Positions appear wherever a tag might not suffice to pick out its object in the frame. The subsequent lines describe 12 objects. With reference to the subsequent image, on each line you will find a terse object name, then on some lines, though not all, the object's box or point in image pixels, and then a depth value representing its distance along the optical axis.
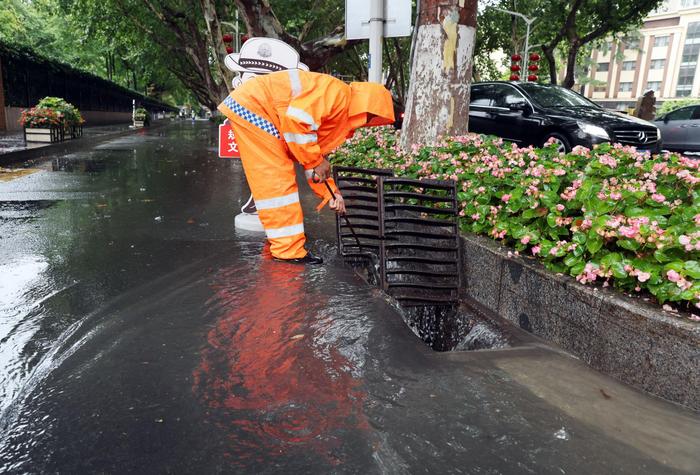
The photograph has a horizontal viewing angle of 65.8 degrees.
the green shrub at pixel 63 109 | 14.79
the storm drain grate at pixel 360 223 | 4.48
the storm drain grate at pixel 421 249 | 3.82
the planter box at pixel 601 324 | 2.43
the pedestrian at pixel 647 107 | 19.14
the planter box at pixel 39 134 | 13.99
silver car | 12.62
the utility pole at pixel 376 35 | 7.74
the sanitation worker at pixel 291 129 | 3.79
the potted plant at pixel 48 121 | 14.01
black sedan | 8.78
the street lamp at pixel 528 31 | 19.52
